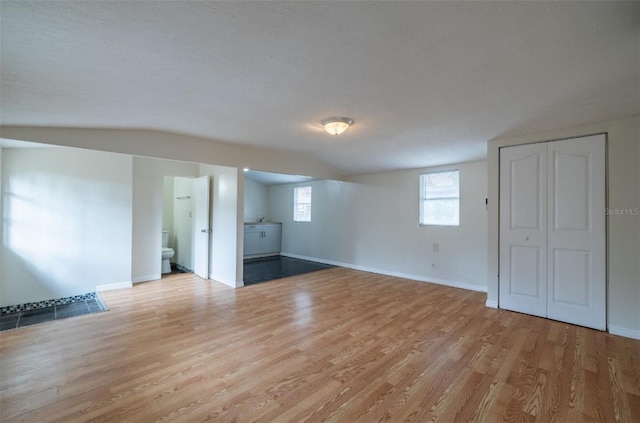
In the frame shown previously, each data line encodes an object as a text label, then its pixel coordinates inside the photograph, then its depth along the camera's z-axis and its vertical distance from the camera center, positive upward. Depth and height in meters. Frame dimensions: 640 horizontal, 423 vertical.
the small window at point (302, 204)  7.32 +0.24
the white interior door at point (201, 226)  5.02 -0.27
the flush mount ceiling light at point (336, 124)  2.97 +0.99
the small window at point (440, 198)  4.75 +0.28
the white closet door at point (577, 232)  2.94 -0.20
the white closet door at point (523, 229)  3.27 -0.18
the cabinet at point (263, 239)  7.16 -0.75
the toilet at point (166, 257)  5.25 -0.90
